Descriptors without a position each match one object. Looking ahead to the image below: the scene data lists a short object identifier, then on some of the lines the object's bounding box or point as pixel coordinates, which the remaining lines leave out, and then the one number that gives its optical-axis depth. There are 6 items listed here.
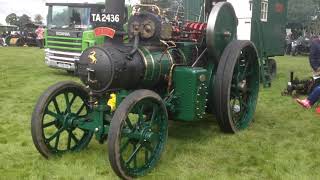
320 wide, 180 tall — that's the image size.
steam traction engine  4.44
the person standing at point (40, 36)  29.52
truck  12.60
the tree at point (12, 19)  68.21
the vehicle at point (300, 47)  27.64
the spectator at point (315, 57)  8.90
